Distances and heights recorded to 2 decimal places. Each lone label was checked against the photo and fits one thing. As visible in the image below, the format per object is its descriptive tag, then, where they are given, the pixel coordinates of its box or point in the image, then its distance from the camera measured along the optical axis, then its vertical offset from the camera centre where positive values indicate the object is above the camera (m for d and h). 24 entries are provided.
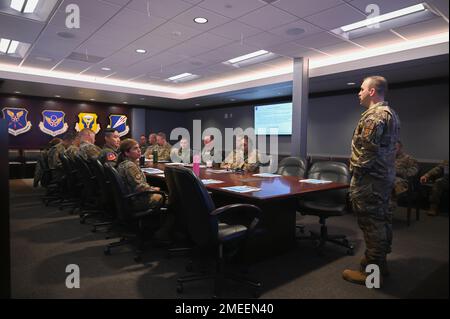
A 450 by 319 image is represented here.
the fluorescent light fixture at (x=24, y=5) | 3.46 +1.73
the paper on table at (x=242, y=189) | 2.45 -0.34
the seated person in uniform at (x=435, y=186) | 4.54 -0.53
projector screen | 8.31 +0.97
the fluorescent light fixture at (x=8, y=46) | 4.95 +1.80
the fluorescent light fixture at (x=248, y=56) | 5.36 +1.80
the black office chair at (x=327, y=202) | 3.09 -0.58
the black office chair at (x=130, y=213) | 2.71 -0.61
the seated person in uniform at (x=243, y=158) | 4.18 -0.12
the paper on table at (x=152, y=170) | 3.82 -0.29
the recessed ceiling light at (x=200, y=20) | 3.71 +1.66
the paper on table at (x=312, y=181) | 3.02 -0.32
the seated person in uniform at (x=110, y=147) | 4.07 +0.03
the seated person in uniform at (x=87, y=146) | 4.50 +0.03
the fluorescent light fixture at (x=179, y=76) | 7.01 +1.82
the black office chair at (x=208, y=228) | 2.00 -0.57
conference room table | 2.51 -0.52
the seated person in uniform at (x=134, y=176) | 2.84 -0.26
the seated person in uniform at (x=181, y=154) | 5.71 -0.09
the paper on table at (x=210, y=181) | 2.97 -0.32
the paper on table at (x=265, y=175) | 3.62 -0.30
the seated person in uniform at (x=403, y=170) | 4.34 -0.28
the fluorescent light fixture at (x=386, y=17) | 3.49 +1.72
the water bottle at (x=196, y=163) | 3.40 -0.16
